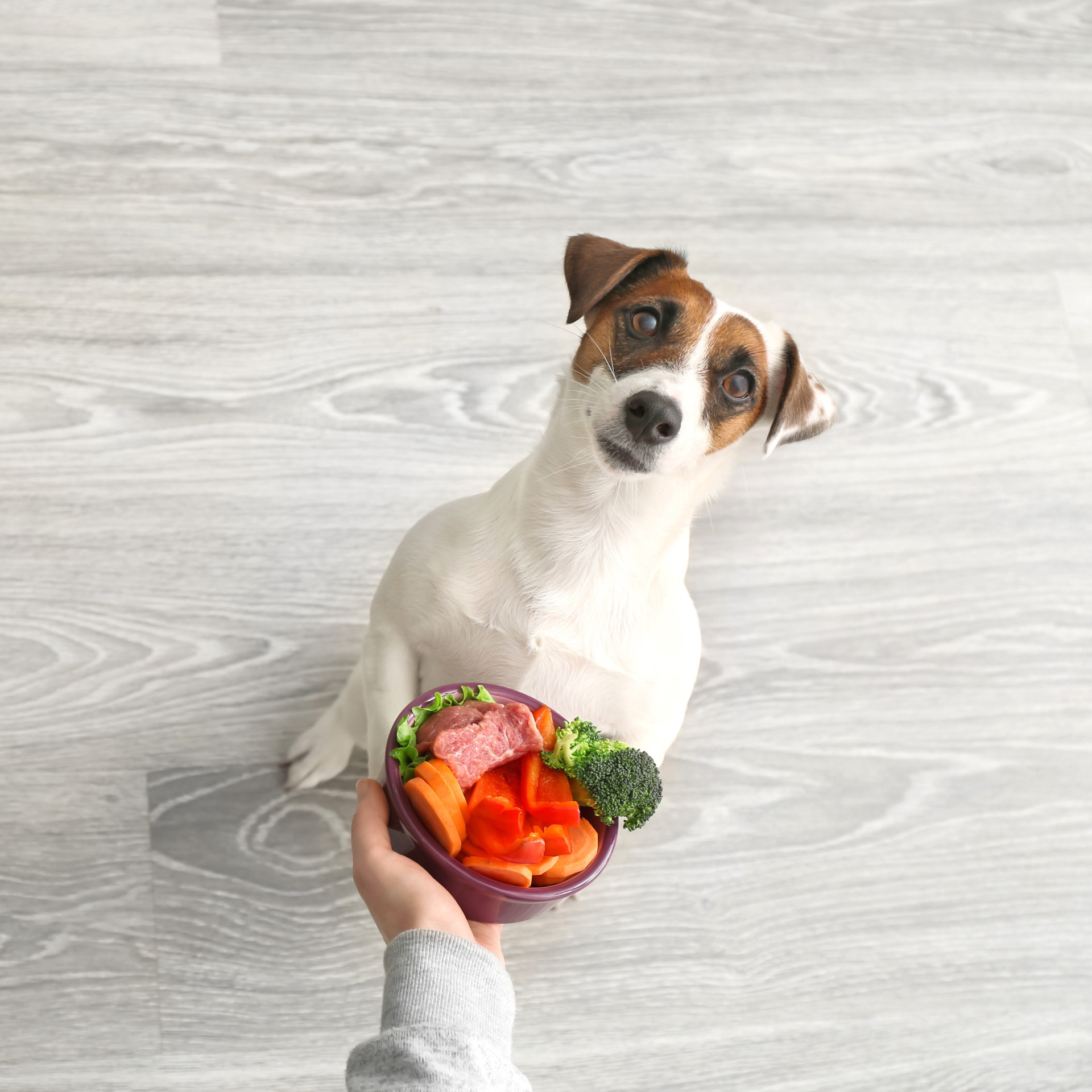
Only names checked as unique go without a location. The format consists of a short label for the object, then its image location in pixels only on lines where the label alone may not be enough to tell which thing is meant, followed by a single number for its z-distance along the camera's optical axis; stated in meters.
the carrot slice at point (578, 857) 1.32
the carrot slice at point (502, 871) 1.30
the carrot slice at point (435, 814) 1.31
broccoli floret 1.32
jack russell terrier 1.53
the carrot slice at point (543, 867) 1.31
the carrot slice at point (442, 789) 1.31
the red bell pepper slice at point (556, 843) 1.32
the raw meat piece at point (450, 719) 1.36
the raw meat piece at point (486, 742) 1.33
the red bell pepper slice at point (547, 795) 1.34
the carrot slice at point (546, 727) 1.39
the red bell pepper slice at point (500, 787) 1.34
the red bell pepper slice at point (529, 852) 1.30
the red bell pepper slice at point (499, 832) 1.31
